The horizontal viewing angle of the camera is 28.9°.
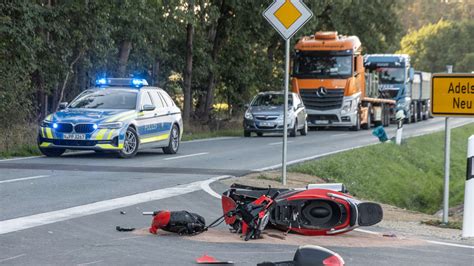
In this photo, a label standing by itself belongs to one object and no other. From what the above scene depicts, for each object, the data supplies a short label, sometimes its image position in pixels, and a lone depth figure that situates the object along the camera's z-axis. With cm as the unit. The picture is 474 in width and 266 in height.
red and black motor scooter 927
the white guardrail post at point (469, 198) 995
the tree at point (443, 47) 11546
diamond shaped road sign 1434
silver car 3288
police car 1906
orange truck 3806
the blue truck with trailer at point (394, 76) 4981
